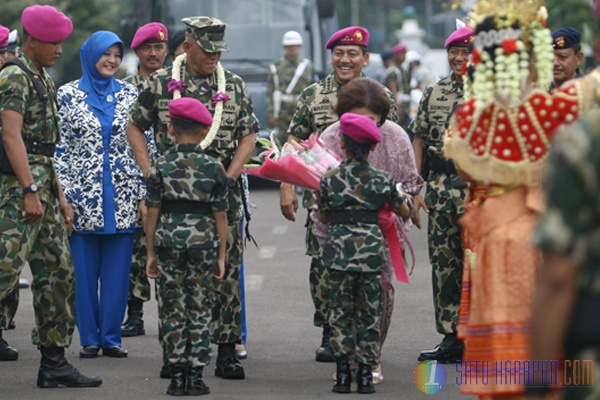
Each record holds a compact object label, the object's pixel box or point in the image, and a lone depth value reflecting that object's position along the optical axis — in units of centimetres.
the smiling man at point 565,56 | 1758
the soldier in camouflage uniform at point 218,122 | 1628
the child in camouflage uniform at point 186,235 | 1488
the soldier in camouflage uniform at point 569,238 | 713
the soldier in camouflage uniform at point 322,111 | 1739
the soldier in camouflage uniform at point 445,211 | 1728
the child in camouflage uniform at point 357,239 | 1504
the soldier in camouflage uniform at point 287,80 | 3950
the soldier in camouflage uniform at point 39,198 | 1498
